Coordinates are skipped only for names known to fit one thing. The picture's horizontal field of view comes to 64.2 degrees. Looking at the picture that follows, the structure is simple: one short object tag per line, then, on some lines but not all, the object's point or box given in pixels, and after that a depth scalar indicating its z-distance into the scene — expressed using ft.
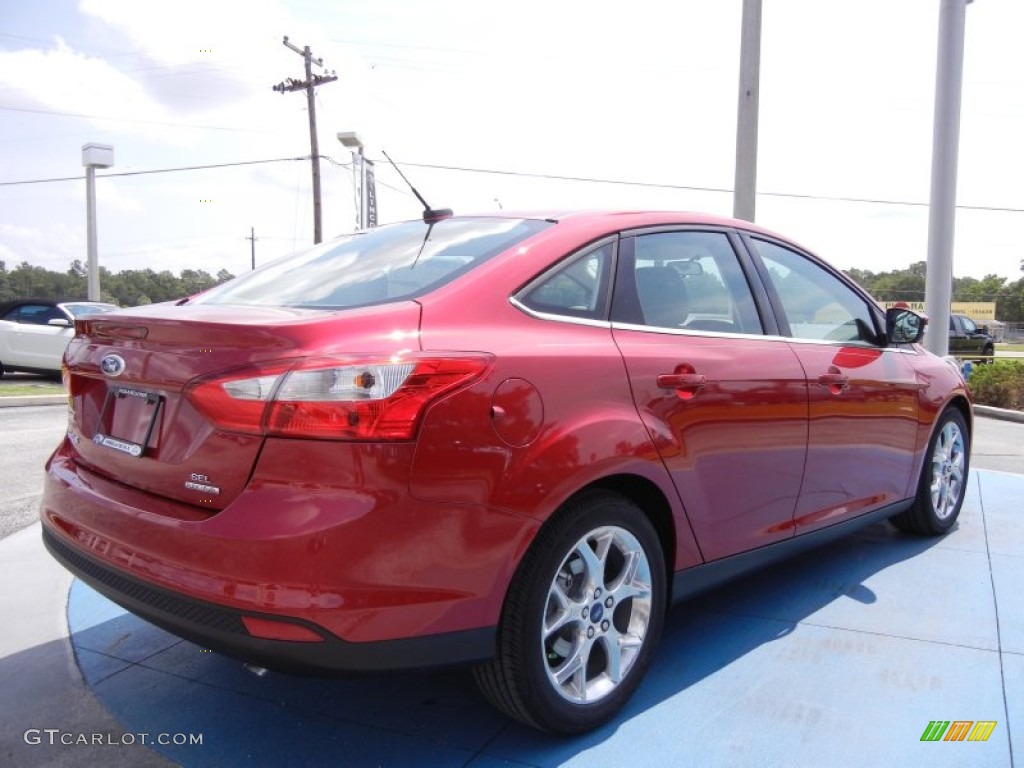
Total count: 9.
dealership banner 75.56
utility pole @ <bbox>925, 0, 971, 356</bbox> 31.30
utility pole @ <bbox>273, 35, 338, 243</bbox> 96.43
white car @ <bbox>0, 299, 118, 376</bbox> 48.57
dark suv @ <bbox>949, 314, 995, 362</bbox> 87.12
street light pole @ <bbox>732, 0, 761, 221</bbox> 29.27
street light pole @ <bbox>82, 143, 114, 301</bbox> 77.51
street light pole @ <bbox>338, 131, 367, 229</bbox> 54.19
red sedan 6.56
